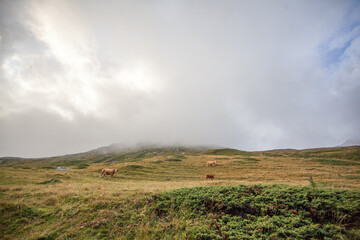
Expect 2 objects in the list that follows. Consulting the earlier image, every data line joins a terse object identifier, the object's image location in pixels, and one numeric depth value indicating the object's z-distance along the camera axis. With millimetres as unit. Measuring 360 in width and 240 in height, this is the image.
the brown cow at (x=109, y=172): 32125
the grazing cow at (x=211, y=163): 43241
